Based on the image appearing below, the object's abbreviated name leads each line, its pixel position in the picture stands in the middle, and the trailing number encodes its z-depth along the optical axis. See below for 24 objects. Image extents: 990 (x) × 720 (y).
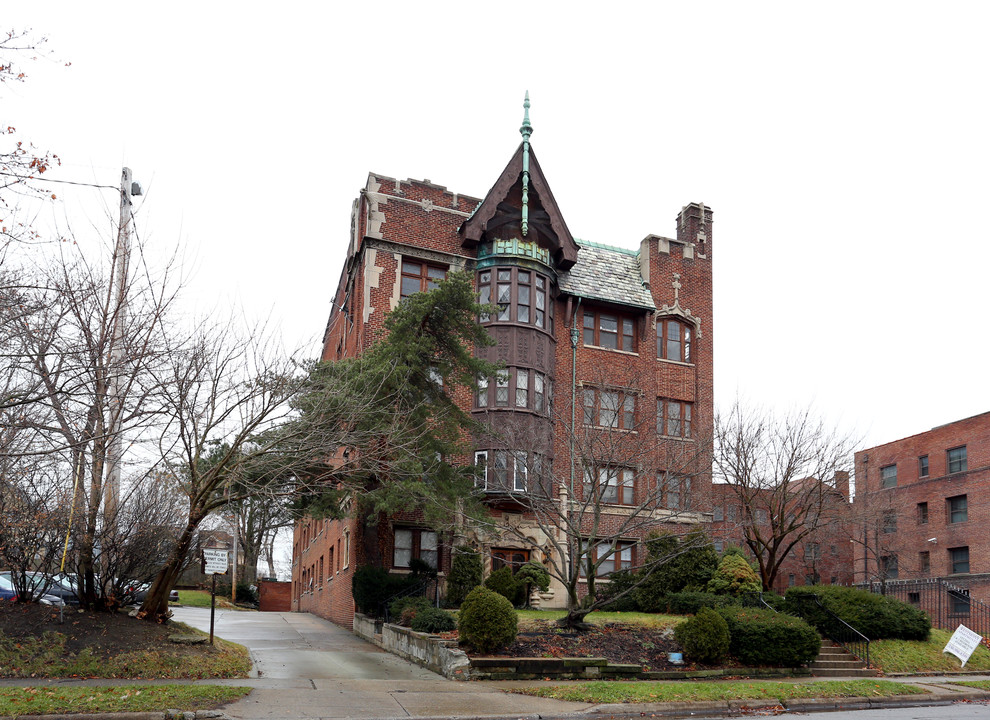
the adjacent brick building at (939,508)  46.94
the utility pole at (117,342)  13.52
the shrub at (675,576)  25.67
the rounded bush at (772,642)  18.73
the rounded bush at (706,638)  18.23
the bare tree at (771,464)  27.23
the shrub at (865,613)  21.47
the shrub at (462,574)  25.12
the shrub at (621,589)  25.02
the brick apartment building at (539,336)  26.88
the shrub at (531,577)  24.54
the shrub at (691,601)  23.67
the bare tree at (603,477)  20.88
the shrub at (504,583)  23.25
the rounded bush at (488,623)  16.94
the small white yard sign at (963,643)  21.14
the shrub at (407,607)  21.62
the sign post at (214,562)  16.84
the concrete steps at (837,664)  19.52
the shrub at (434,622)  19.47
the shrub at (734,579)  24.56
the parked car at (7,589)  22.28
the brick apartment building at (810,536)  29.56
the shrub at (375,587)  24.89
